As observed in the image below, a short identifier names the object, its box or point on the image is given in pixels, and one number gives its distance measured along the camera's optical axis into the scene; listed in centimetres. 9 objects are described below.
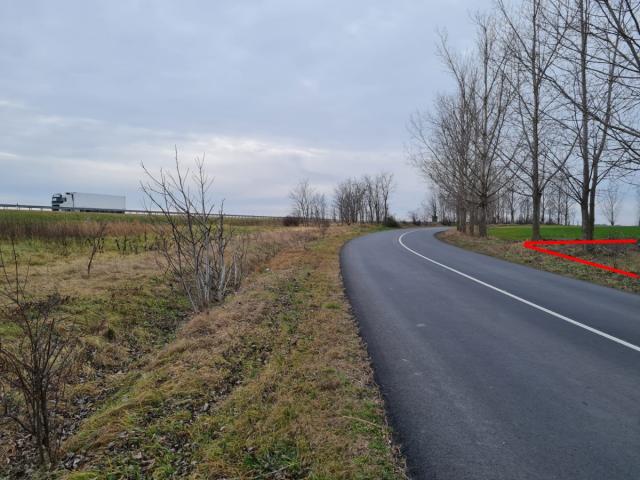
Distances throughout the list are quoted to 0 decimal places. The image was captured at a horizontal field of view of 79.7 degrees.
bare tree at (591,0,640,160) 802
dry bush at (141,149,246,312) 754
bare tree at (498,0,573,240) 995
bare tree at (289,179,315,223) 6668
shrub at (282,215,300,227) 5141
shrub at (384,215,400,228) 6969
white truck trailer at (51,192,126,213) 5403
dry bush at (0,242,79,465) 332
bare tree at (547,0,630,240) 855
